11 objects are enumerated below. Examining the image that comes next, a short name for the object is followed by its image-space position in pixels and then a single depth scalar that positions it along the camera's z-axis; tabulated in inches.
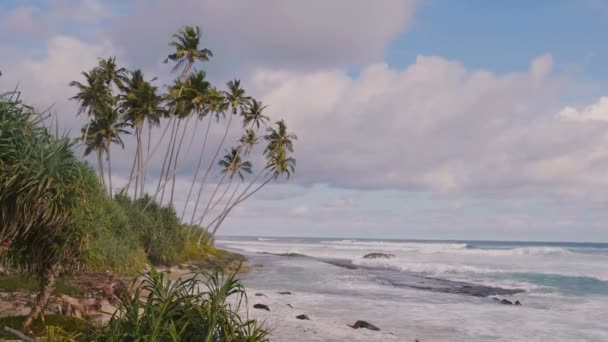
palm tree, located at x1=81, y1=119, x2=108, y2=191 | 1619.1
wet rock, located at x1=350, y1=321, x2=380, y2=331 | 641.6
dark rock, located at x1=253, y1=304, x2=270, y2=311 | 734.3
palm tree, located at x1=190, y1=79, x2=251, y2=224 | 1854.1
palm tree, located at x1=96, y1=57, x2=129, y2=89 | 1659.0
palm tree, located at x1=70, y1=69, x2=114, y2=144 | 1557.6
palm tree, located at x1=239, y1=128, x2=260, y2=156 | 2069.1
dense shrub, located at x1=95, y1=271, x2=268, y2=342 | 272.2
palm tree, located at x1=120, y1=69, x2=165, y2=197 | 1610.5
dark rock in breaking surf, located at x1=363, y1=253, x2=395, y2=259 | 2345.5
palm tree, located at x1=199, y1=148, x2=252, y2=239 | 2113.7
